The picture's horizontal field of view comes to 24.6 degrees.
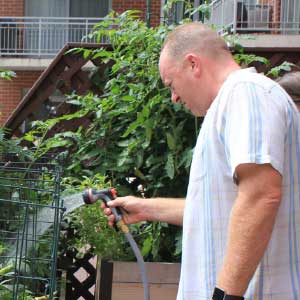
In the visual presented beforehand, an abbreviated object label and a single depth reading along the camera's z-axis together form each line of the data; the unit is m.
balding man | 2.02
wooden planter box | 4.32
